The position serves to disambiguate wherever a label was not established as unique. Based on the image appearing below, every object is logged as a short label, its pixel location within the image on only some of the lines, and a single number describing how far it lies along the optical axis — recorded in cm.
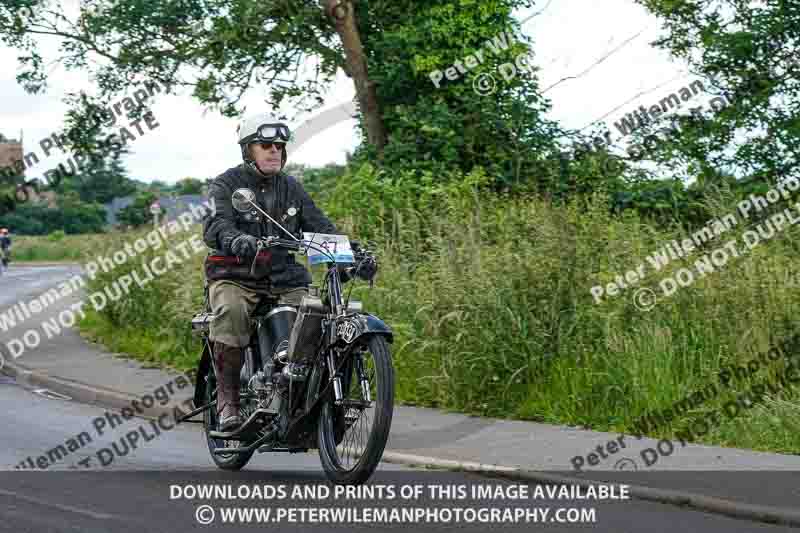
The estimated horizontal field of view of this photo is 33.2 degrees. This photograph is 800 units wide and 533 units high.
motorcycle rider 863
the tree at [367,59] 2255
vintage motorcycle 761
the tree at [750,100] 2238
